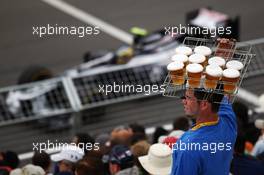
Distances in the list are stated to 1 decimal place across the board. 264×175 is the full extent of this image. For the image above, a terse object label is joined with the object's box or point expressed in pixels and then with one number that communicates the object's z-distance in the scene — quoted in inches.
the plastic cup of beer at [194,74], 530.6
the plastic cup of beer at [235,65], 543.8
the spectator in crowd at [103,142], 725.9
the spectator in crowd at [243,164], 652.7
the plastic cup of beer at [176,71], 539.8
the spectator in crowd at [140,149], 690.8
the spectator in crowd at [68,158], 681.6
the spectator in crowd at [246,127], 749.8
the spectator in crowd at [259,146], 705.7
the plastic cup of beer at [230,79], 530.3
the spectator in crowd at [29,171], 647.8
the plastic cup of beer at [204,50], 561.6
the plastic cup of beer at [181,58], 551.6
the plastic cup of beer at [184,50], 563.2
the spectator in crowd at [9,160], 714.2
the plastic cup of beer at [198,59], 545.6
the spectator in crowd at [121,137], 753.6
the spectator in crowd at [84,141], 730.8
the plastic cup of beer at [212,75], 529.3
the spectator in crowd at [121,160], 656.4
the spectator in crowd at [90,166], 621.6
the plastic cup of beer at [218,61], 547.8
